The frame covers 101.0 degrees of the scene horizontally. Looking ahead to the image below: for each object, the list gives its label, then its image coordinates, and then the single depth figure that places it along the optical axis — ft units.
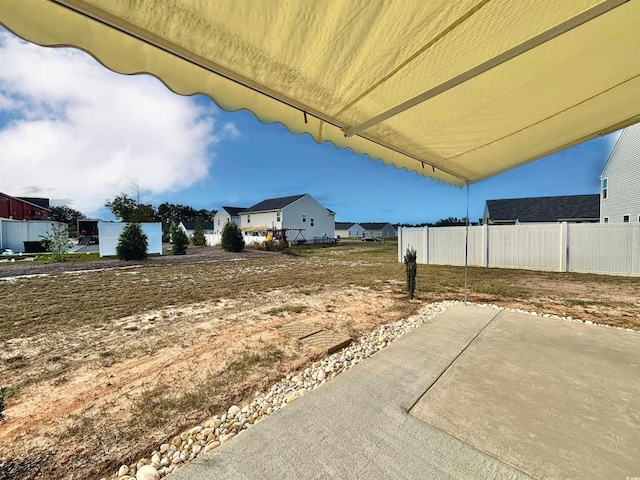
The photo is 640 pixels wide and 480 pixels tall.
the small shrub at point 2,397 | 6.84
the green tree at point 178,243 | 56.24
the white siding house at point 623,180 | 42.93
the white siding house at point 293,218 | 97.81
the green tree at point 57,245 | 43.93
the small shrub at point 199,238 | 88.02
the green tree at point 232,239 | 61.72
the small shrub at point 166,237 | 104.64
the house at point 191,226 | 134.87
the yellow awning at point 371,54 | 4.55
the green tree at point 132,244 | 43.98
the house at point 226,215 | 117.70
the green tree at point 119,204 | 96.88
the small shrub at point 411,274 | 18.39
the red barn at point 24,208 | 77.41
